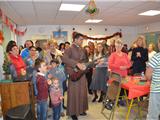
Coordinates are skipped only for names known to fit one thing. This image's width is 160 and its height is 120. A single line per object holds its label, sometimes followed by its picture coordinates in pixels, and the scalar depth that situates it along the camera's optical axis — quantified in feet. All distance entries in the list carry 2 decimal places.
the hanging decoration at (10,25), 20.32
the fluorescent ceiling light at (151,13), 20.80
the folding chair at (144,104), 10.51
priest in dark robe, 11.28
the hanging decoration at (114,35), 33.74
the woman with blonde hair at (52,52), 13.50
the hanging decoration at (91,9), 13.58
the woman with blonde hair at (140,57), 14.33
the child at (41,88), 9.70
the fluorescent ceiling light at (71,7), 17.21
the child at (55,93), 10.34
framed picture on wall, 32.04
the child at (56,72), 11.01
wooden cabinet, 10.09
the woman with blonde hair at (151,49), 20.76
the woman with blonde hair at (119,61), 13.04
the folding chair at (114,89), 10.84
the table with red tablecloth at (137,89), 9.89
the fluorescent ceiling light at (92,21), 27.04
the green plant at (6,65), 10.64
